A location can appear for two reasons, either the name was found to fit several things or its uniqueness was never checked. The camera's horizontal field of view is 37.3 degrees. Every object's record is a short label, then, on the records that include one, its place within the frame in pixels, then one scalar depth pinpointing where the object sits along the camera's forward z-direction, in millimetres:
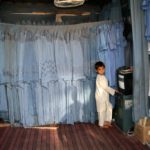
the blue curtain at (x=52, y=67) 3974
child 3948
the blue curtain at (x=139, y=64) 3358
